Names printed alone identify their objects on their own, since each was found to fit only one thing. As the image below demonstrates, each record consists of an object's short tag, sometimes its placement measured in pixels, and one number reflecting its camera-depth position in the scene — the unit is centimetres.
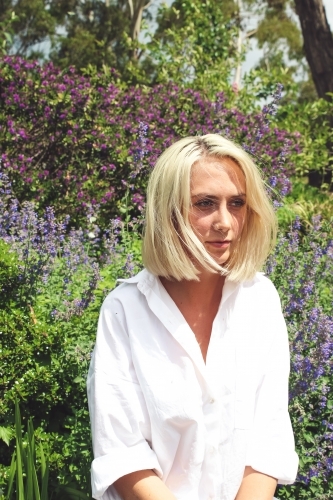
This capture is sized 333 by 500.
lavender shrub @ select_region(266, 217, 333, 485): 269
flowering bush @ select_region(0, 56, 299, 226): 583
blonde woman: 185
